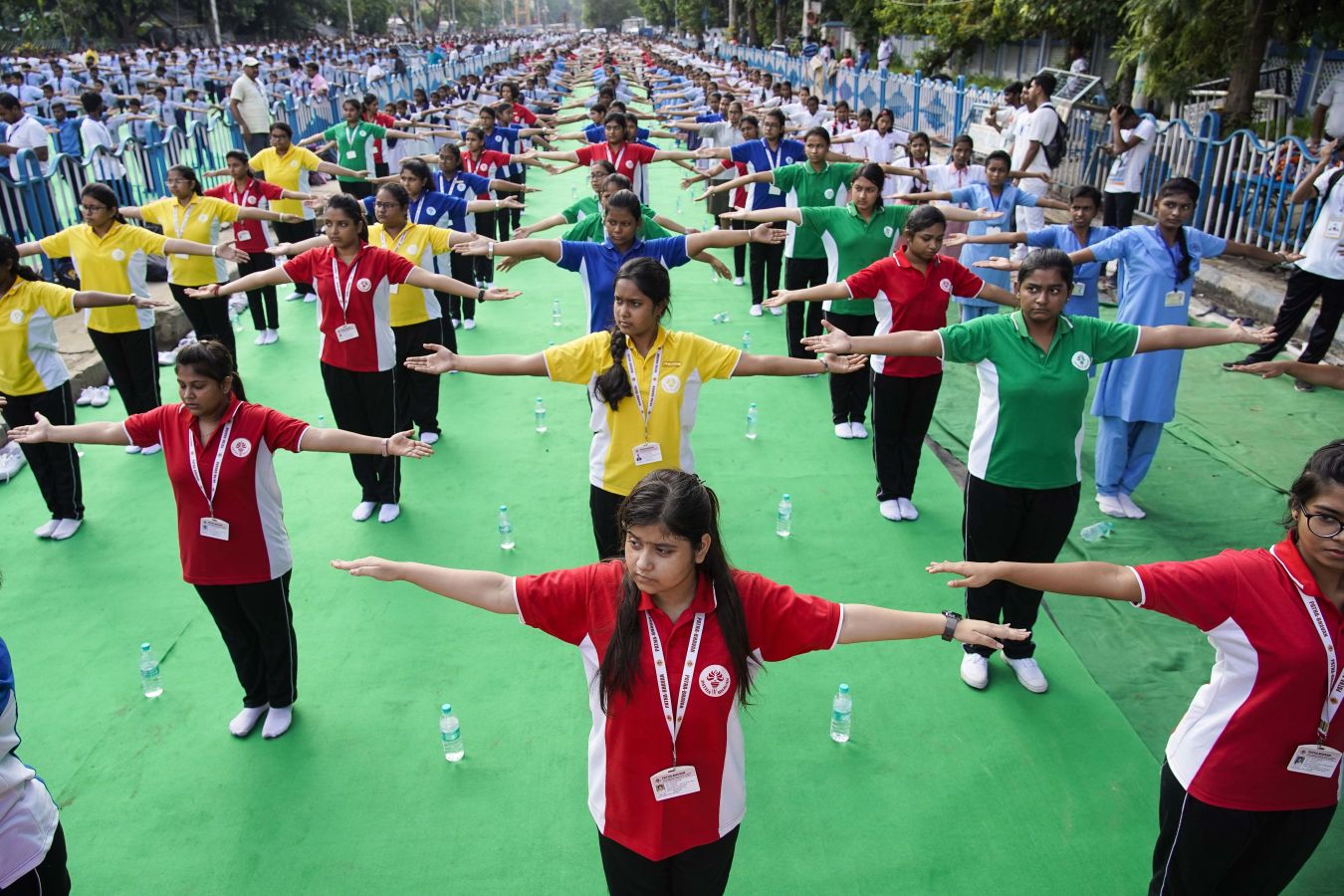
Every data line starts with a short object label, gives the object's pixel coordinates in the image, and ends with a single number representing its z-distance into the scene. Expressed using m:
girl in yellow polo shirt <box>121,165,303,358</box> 6.74
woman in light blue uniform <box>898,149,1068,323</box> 7.00
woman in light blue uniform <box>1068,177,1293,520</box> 5.09
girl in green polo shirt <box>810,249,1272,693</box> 3.62
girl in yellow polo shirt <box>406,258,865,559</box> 3.66
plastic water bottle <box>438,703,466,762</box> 3.74
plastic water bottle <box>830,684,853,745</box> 3.83
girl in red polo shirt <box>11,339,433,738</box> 3.41
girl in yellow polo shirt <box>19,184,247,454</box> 5.88
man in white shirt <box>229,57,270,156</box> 14.98
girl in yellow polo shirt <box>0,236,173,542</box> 4.98
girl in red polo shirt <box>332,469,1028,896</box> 2.16
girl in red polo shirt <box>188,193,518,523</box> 5.17
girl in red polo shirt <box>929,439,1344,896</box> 2.16
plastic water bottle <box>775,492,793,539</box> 5.45
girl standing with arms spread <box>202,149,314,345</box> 7.62
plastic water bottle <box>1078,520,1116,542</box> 5.38
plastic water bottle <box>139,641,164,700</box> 4.15
